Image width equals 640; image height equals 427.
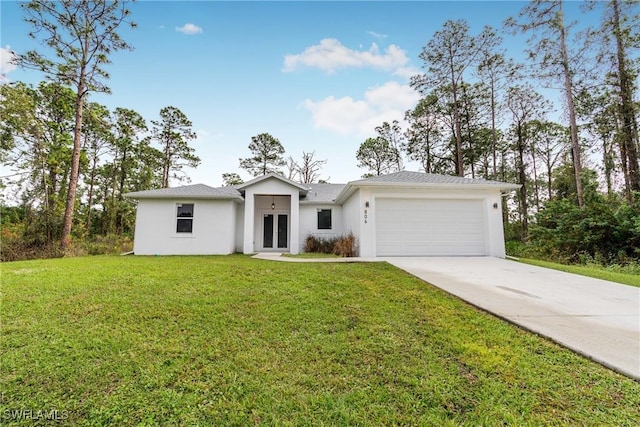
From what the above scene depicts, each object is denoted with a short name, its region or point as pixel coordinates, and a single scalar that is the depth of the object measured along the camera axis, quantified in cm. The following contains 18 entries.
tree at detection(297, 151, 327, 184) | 2645
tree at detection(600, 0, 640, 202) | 1186
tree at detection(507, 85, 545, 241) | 1883
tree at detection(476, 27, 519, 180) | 1701
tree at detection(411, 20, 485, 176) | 1739
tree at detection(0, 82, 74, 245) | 1470
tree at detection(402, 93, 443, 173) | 2151
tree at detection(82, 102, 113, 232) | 1959
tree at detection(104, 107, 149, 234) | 2073
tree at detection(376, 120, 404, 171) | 2517
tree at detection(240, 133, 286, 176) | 2623
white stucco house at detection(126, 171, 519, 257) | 1043
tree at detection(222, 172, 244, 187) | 2892
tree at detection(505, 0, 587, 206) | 1258
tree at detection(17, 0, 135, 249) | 1195
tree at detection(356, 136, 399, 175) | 2553
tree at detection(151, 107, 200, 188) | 2284
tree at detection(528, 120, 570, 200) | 2070
